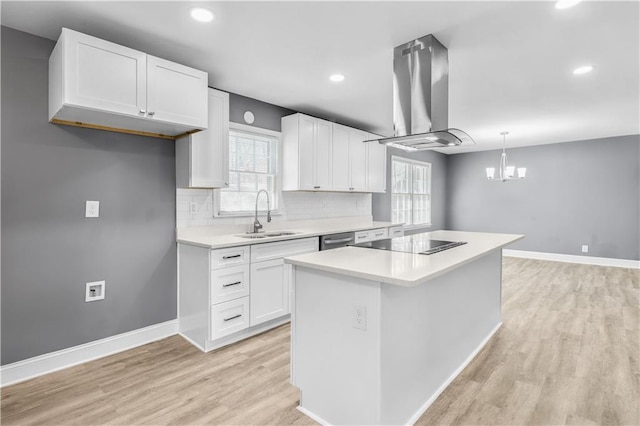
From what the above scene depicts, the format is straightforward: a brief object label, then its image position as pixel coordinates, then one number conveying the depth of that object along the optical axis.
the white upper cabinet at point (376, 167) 4.96
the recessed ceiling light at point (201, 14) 2.06
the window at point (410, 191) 6.43
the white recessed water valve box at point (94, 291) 2.58
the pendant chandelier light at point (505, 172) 5.43
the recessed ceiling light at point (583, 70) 2.92
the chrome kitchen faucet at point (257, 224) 3.47
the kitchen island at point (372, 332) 1.64
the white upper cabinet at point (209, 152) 2.94
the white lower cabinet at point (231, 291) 2.74
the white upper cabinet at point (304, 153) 3.88
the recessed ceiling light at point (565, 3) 1.96
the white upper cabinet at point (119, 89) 2.09
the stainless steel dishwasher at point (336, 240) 3.60
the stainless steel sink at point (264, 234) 3.26
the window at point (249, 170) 3.55
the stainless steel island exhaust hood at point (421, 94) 2.46
